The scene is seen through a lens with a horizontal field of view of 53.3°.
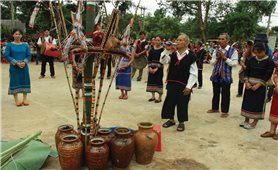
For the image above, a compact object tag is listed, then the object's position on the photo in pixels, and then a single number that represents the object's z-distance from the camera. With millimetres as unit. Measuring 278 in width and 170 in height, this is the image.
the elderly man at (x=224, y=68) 5152
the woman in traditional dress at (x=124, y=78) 6453
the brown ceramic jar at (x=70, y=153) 2869
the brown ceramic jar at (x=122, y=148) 3006
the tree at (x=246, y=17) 22719
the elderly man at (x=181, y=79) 4281
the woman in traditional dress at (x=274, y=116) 4246
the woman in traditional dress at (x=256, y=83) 4383
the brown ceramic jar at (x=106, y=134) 3089
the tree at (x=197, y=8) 22000
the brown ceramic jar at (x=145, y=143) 3203
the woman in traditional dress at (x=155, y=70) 6070
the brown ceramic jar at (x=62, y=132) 3152
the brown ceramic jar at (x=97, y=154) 2885
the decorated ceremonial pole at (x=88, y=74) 3076
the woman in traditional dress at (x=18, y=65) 5289
